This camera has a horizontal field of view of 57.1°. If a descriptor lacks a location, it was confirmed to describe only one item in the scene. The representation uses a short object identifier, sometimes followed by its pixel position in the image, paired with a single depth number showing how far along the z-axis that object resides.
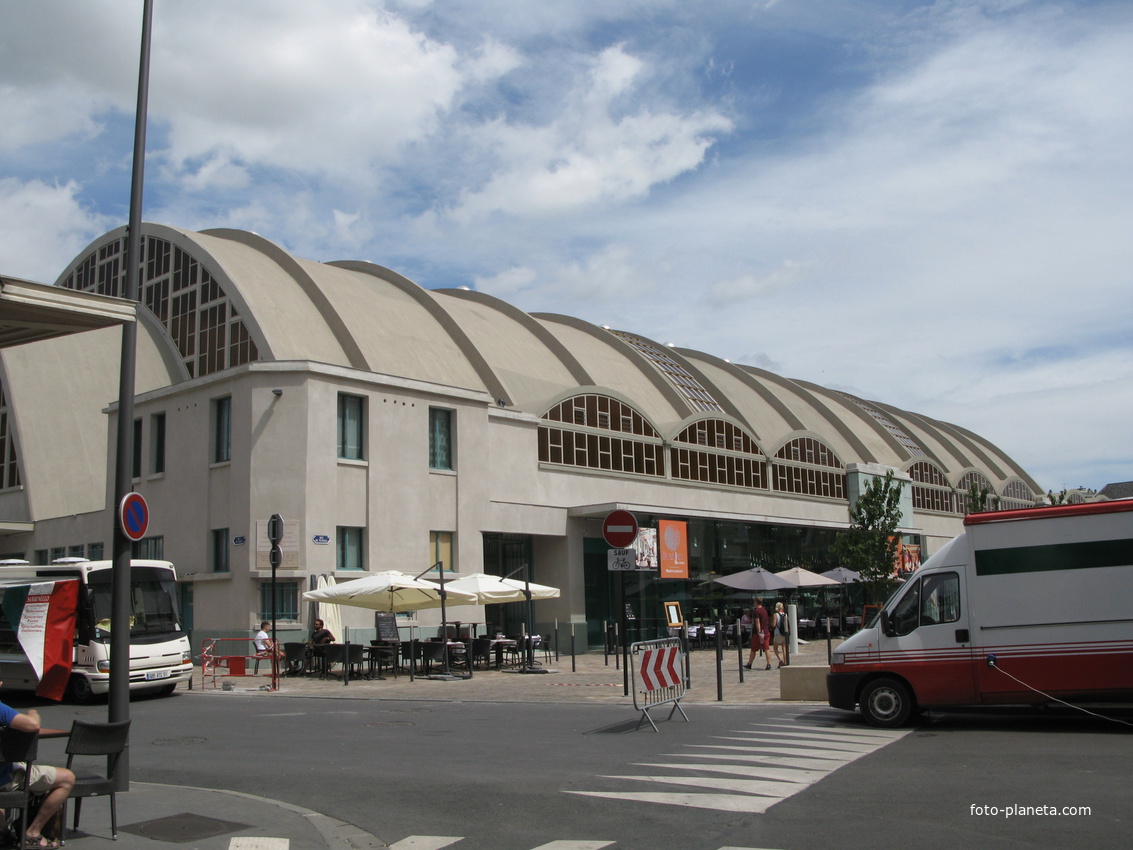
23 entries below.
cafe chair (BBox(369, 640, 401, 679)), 25.61
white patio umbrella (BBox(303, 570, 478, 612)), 24.97
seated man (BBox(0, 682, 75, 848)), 6.91
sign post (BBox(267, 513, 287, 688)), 22.83
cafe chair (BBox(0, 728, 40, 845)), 6.79
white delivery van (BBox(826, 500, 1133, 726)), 12.76
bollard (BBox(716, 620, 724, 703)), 18.08
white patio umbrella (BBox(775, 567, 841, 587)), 32.31
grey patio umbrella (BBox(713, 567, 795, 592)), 29.75
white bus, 20.00
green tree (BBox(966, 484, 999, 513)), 50.88
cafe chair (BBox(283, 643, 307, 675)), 26.58
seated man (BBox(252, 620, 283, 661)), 27.16
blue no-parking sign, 9.17
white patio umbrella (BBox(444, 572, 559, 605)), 26.36
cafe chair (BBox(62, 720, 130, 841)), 7.35
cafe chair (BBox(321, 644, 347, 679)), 25.55
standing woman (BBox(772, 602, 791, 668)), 25.73
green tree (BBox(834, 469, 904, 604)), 35.88
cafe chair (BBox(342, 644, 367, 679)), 25.42
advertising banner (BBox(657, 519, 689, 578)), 37.12
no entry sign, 15.99
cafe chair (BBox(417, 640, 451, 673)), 26.20
